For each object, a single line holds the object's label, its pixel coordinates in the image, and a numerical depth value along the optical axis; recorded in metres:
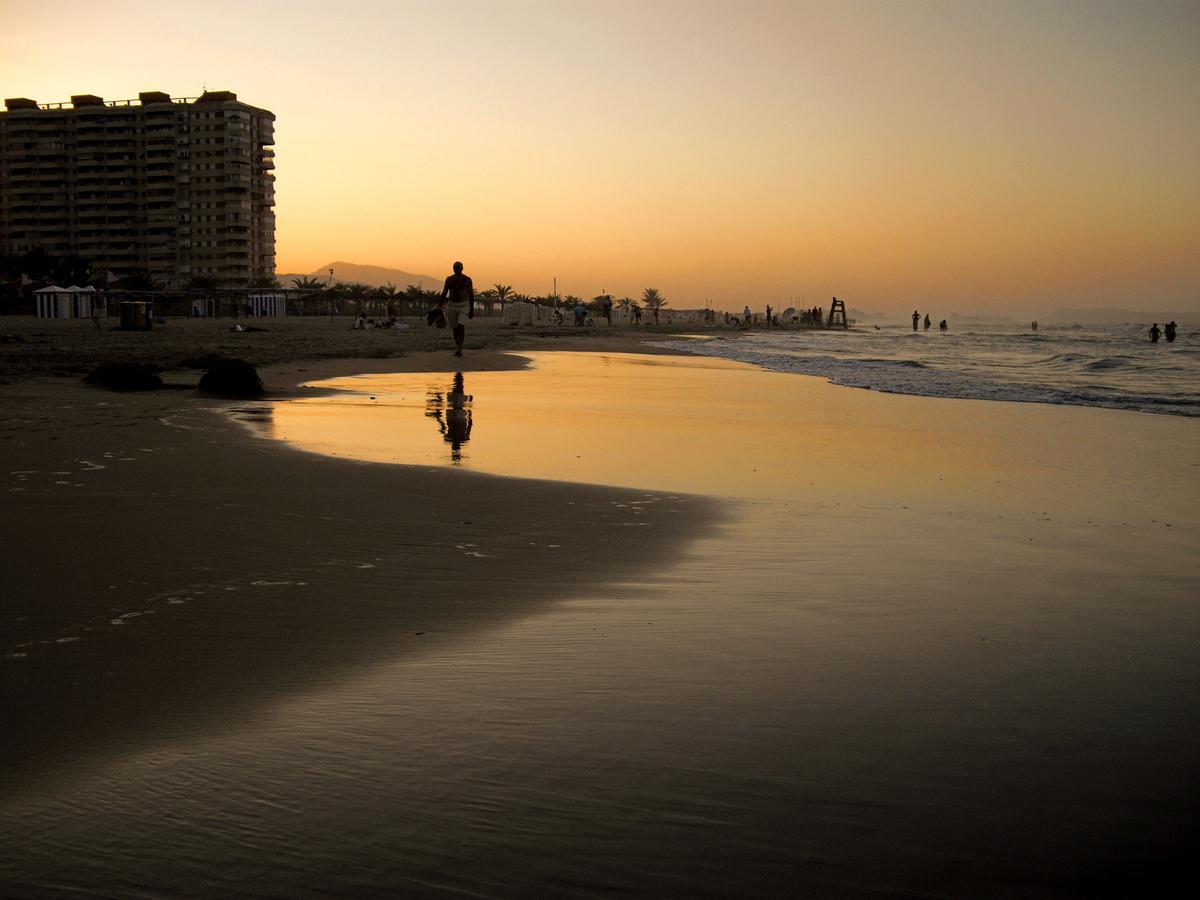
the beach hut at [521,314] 72.31
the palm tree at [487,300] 97.28
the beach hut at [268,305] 69.56
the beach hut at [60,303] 49.38
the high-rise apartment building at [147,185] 127.31
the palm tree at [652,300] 135.00
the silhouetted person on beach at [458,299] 19.11
